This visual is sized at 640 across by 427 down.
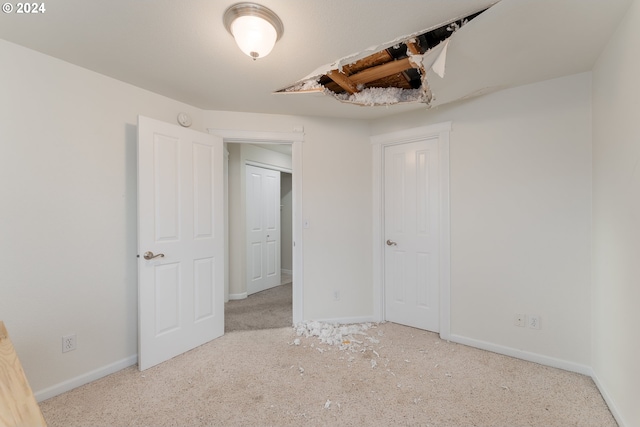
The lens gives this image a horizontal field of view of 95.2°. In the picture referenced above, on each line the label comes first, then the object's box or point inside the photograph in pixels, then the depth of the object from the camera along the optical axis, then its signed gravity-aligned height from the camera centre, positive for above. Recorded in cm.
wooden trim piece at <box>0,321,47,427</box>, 77 -50
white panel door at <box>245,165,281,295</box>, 433 -22
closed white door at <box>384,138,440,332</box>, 290 -22
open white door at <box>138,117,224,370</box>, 225 -22
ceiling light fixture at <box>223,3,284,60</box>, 143 +95
